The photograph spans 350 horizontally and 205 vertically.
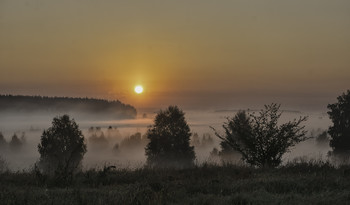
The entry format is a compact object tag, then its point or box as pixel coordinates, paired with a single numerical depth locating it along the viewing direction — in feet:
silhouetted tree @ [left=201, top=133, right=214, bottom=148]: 599.57
